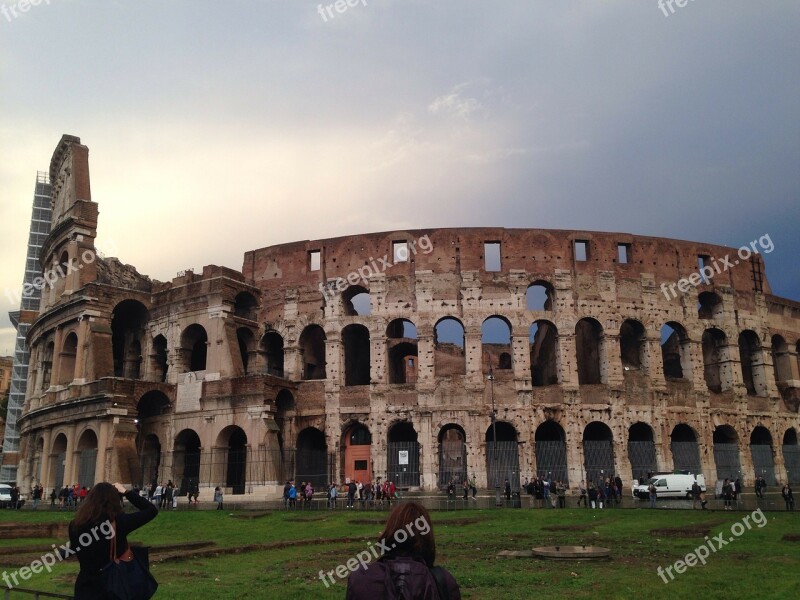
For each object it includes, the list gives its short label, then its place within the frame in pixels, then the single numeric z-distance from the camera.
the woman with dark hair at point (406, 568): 3.60
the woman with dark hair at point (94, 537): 4.35
